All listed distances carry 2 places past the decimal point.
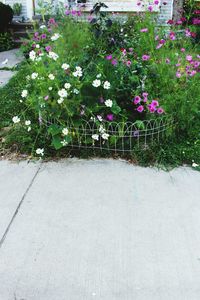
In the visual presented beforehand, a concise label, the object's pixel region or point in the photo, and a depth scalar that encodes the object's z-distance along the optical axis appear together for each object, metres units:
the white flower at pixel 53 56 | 3.65
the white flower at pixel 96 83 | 3.45
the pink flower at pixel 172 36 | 4.34
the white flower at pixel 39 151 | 3.58
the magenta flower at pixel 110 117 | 3.61
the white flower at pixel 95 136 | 3.47
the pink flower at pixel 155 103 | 3.55
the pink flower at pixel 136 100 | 3.56
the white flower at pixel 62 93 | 3.37
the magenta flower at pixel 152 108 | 3.52
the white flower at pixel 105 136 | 3.49
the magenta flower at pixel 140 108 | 3.58
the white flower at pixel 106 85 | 3.47
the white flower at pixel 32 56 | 3.74
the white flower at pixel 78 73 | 3.47
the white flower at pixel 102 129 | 3.53
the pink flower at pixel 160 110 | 3.57
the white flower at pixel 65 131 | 3.44
